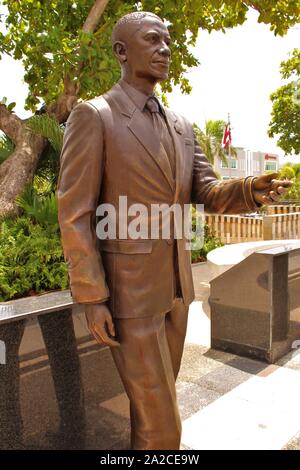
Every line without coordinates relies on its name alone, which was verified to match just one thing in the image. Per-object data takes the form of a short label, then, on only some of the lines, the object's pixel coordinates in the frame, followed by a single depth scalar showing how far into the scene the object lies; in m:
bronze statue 1.73
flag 21.27
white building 49.91
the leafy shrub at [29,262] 5.47
